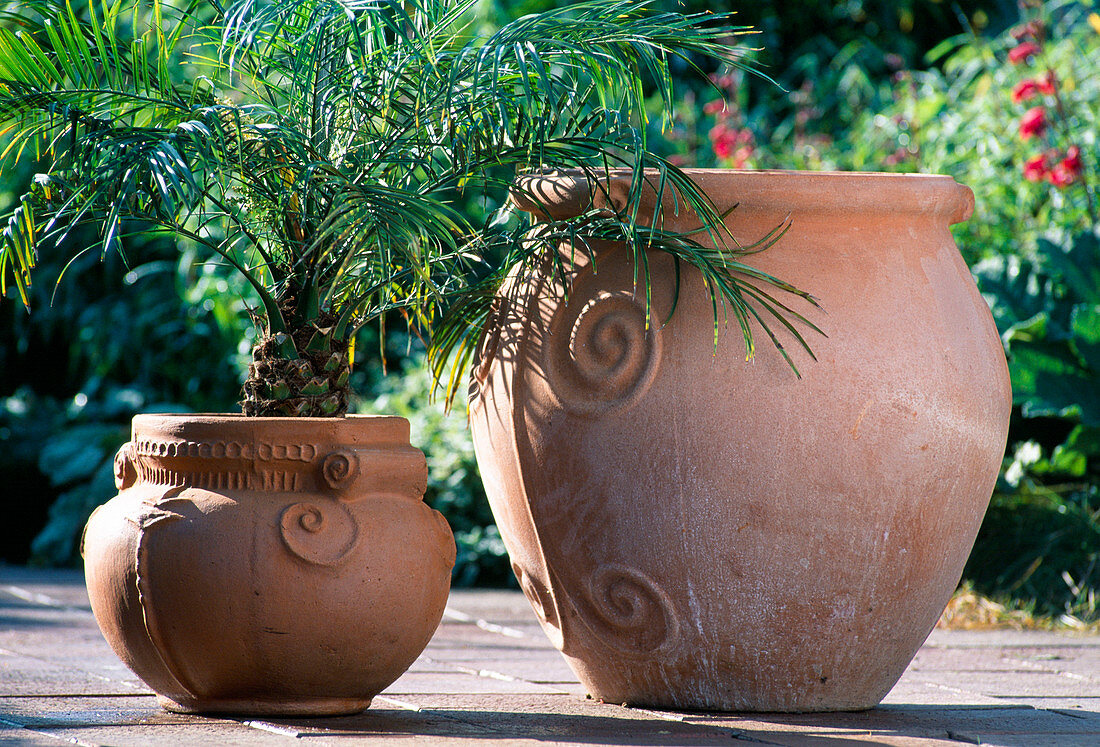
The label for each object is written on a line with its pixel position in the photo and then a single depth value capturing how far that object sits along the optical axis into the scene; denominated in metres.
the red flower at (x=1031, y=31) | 10.50
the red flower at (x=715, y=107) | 12.37
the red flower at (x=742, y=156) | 12.12
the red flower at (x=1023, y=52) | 10.52
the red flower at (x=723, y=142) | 11.95
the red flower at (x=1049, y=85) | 10.25
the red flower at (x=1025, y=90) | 10.31
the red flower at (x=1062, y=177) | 9.77
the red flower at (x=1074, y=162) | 9.66
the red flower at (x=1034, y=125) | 10.00
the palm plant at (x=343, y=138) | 4.59
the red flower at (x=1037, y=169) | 9.91
